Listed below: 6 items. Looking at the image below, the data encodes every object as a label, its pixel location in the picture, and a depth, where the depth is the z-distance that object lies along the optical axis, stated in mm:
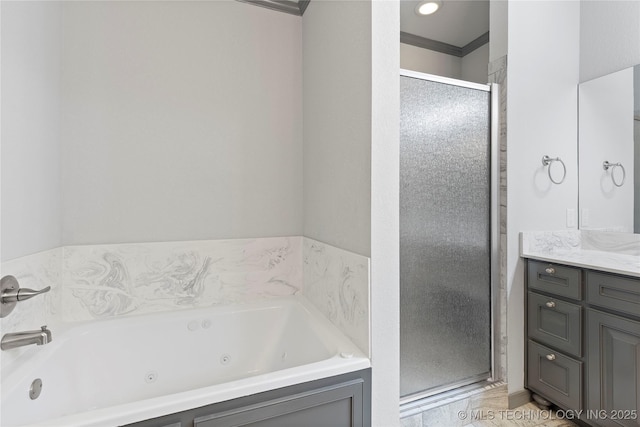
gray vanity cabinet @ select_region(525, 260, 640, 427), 1508
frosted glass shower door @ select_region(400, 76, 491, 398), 1743
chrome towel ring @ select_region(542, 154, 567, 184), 2057
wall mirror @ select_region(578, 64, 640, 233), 1954
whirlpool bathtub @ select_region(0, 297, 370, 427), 1001
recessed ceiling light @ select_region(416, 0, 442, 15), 2260
